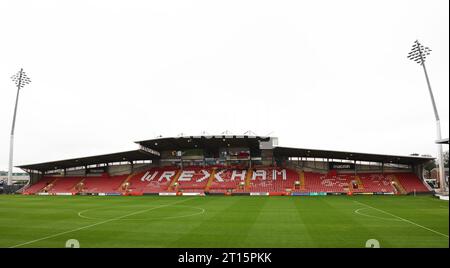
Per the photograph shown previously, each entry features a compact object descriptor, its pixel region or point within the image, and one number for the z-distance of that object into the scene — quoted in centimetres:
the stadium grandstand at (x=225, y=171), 4650
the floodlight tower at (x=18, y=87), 5109
